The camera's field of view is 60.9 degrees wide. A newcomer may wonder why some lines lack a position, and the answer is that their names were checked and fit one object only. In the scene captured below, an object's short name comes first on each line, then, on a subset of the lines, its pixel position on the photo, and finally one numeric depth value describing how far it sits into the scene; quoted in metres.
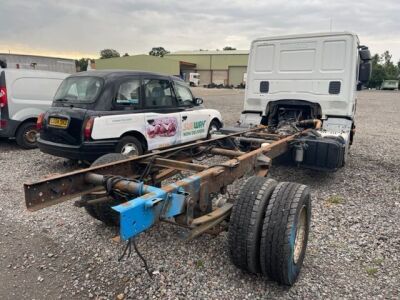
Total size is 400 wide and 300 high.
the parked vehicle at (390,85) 66.64
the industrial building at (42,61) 22.73
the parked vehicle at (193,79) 54.72
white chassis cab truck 6.00
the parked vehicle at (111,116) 5.68
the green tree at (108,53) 98.88
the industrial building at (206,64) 59.62
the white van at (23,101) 7.92
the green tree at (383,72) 76.62
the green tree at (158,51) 111.94
